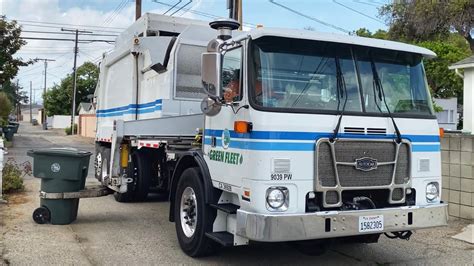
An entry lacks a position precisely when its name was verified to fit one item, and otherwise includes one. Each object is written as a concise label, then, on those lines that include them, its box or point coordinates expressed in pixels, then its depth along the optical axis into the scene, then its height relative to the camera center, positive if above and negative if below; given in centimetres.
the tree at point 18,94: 12032 +968
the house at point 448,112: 2577 +142
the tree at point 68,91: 6362 +561
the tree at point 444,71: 2511 +359
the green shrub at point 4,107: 3225 +157
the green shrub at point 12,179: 1072 -104
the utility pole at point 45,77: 6970 +1069
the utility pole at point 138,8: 2567 +643
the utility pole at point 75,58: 5158 +805
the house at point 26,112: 13962 +582
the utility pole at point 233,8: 1543 +393
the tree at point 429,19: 2447 +614
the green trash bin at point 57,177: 758 -68
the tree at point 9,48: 2669 +456
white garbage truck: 479 -9
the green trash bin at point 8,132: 3140 -5
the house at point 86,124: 4471 +81
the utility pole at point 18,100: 11834 +790
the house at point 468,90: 1472 +147
